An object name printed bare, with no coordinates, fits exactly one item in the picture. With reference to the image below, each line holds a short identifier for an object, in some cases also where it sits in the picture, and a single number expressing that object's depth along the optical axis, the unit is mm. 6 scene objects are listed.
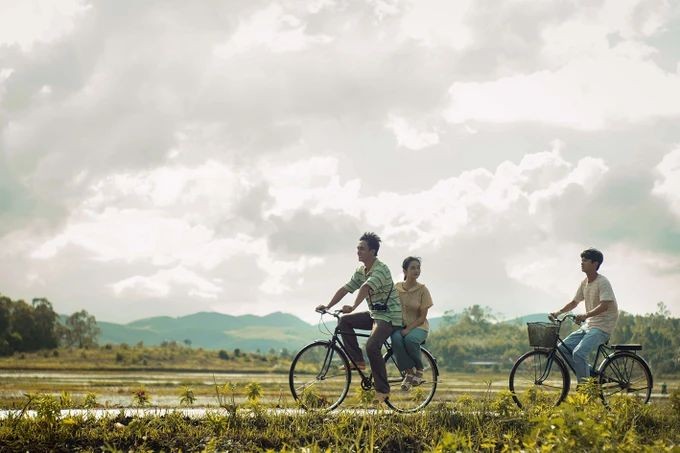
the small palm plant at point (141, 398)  10293
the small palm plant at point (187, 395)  10555
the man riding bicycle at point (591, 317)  12359
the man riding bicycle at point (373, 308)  11242
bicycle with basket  11979
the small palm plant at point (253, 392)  10250
